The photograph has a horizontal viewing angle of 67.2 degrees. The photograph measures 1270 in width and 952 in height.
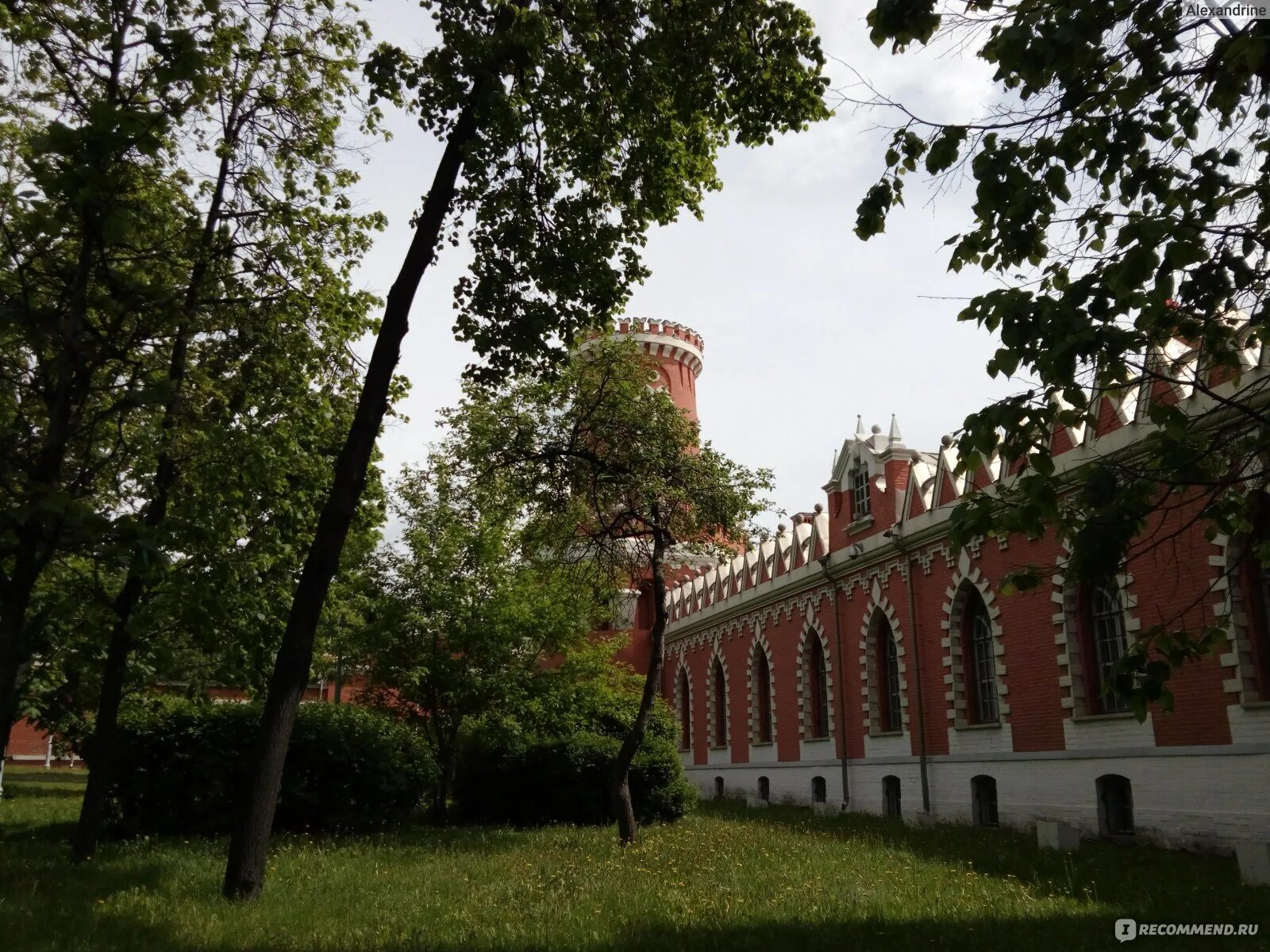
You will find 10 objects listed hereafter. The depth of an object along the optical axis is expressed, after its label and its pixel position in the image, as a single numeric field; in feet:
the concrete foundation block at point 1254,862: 38.01
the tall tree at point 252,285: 42.63
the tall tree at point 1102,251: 19.81
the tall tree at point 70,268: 18.72
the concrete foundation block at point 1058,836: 49.98
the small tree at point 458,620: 78.95
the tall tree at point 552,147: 34.47
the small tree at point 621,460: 57.98
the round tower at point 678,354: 160.45
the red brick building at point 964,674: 49.06
